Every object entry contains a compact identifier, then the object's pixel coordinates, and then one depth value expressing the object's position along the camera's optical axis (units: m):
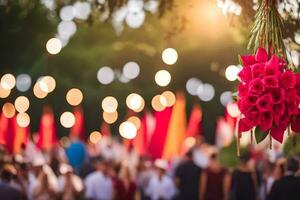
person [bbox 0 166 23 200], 11.88
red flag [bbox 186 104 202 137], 26.39
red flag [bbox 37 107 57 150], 24.11
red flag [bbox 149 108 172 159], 22.30
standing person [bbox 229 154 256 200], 17.94
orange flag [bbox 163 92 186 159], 22.19
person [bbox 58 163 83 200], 18.86
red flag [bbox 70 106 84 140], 30.12
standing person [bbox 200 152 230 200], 19.25
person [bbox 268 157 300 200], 11.61
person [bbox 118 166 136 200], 19.88
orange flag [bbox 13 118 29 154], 22.09
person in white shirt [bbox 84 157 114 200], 19.64
